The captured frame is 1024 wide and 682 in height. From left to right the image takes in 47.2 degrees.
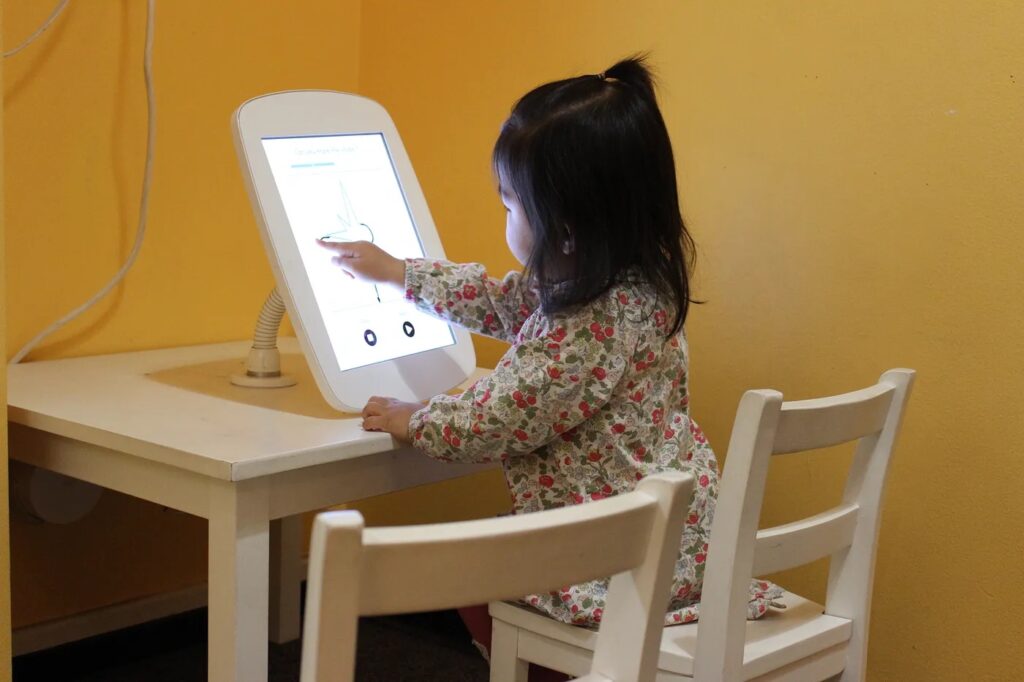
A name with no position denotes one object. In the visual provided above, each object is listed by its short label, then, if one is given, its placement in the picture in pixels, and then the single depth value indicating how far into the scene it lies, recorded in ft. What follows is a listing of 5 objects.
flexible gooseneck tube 5.01
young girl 4.07
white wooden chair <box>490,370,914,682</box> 3.58
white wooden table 3.80
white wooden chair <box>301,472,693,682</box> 2.17
